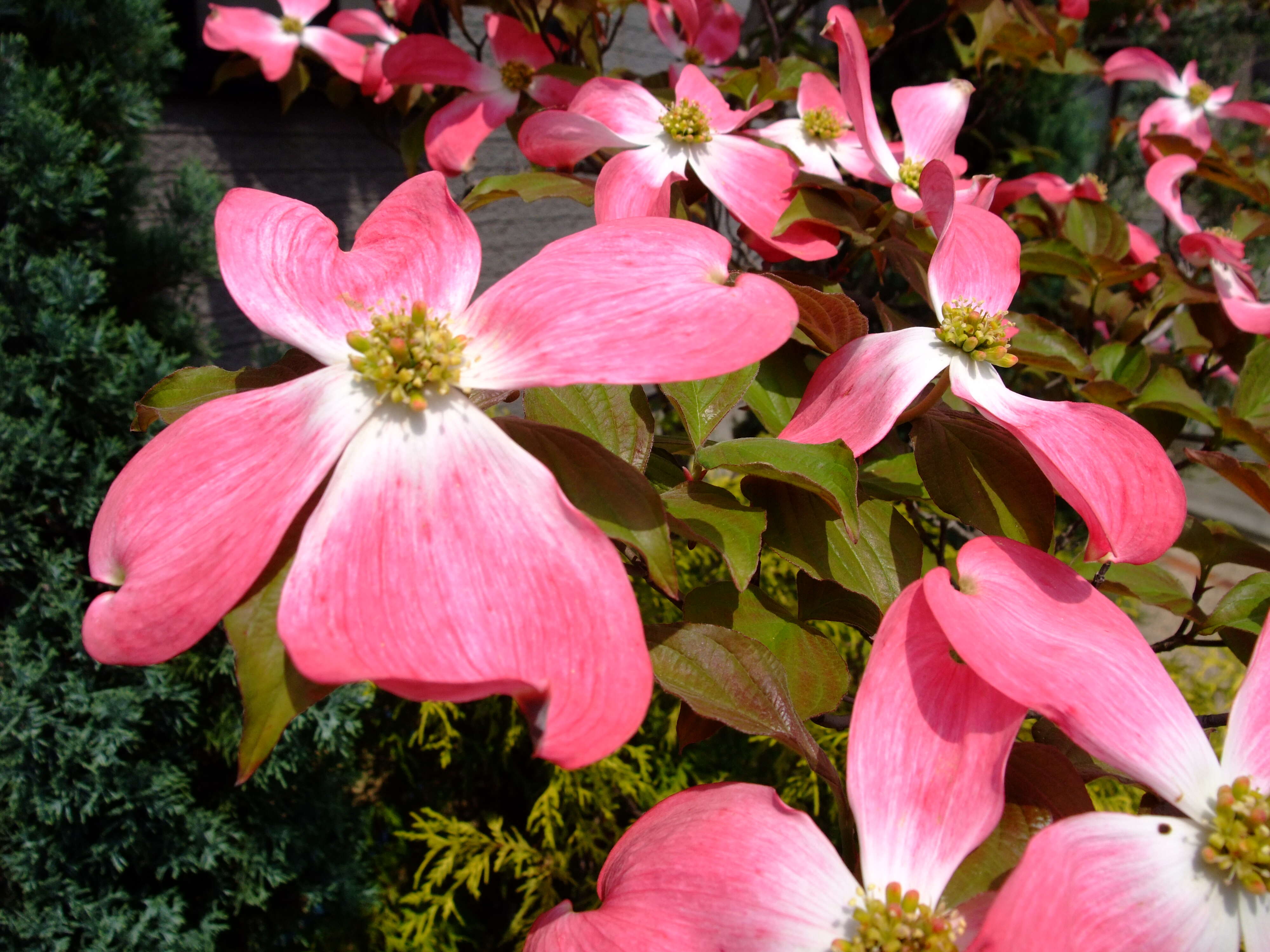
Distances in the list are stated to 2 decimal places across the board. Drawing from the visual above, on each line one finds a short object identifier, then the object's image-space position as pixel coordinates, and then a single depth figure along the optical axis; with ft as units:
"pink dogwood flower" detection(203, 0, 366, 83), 1.56
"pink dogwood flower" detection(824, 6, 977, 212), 0.71
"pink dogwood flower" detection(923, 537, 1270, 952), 0.41
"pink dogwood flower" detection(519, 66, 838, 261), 0.71
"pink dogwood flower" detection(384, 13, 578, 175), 1.09
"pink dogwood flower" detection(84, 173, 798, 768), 0.40
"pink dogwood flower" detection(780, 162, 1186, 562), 0.50
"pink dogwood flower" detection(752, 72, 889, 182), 0.90
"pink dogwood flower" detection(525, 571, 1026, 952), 0.44
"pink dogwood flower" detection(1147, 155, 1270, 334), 1.02
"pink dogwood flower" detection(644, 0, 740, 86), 1.30
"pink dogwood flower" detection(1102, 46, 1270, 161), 1.60
